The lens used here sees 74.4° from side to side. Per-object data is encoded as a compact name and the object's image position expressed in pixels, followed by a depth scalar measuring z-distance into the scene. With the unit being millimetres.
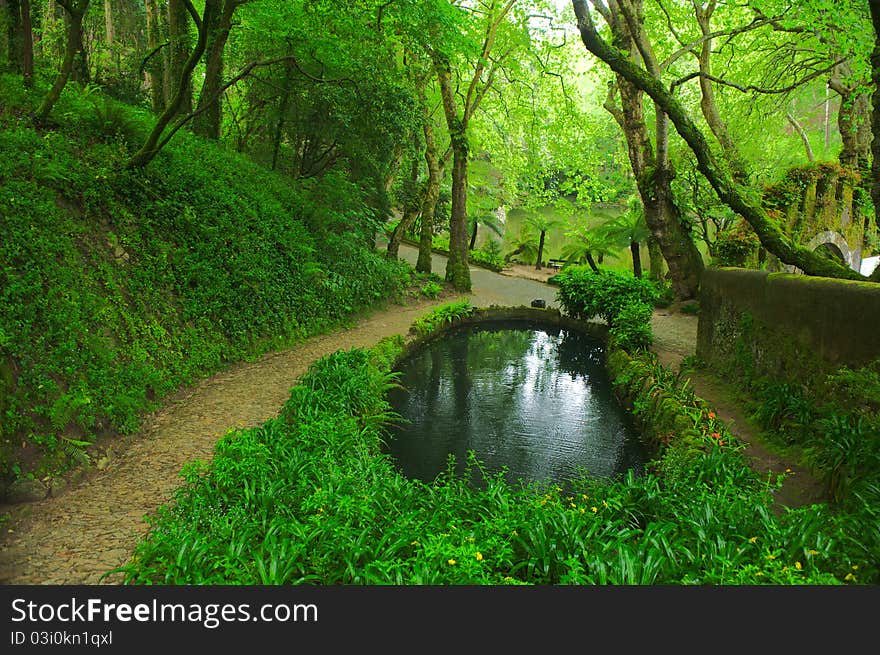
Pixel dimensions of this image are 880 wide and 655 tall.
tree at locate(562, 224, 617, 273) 19000
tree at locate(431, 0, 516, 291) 15781
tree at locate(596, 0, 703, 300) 12672
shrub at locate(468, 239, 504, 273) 24262
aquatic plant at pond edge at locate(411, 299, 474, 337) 12242
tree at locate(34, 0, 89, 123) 6784
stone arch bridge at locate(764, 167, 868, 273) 12445
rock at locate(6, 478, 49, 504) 4086
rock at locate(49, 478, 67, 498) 4281
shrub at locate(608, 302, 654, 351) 10156
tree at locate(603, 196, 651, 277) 17969
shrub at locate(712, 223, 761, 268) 13031
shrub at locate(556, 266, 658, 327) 12398
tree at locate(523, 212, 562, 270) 24281
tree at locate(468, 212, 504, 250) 26641
